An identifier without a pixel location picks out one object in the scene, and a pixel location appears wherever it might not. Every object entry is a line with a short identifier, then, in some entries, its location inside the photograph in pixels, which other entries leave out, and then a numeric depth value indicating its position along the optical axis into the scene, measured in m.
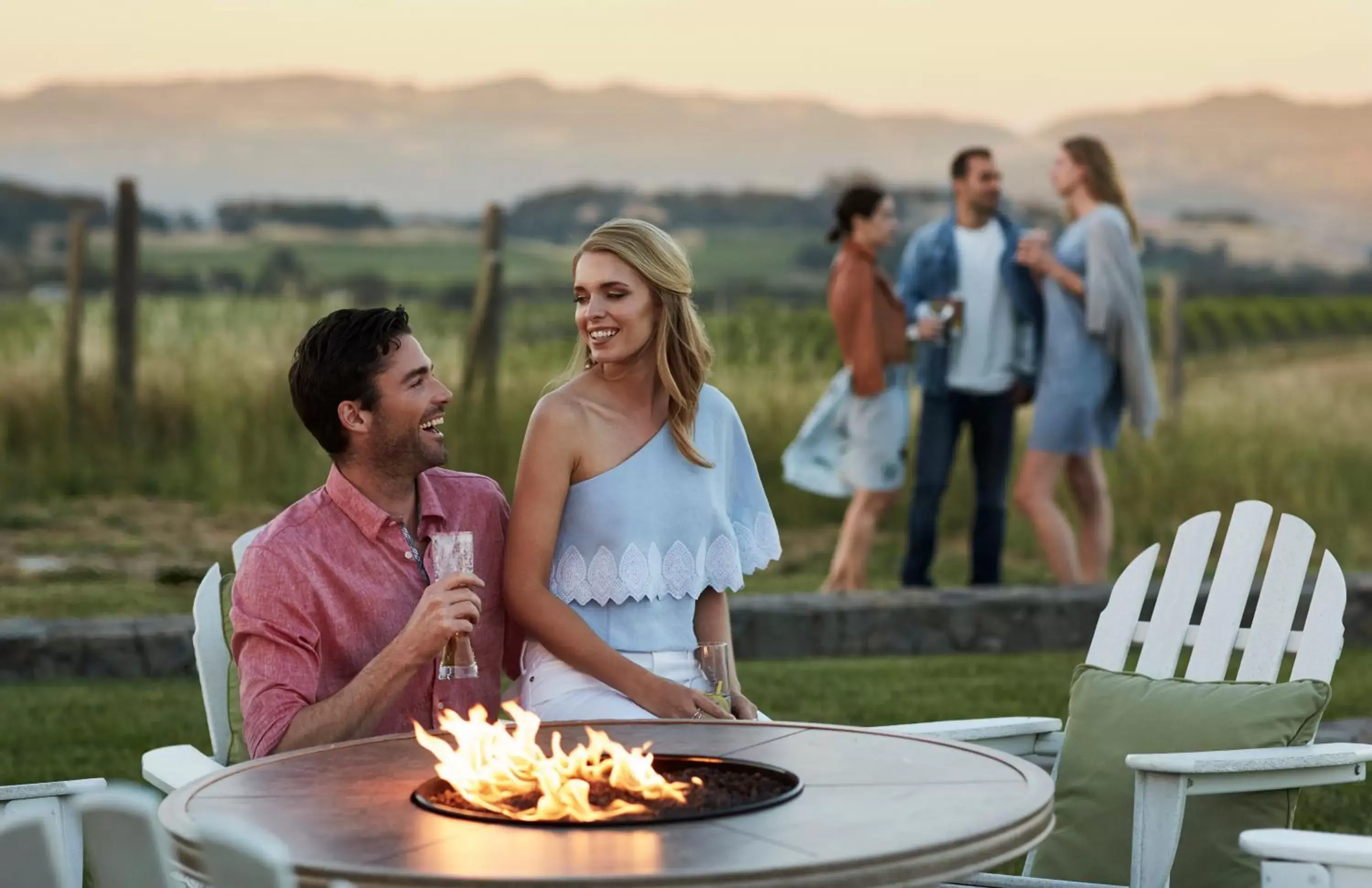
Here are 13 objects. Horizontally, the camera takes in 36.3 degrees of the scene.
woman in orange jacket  8.51
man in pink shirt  3.53
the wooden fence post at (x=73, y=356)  12.02
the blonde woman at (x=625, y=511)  3.93
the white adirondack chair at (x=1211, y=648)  3.45
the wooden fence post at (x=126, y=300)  11.53
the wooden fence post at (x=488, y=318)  11.73
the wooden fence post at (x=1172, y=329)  13.91
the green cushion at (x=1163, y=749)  3.71
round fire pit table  2.51
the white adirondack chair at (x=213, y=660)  4.06
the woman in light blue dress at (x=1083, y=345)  8.34
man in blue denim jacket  8.51
